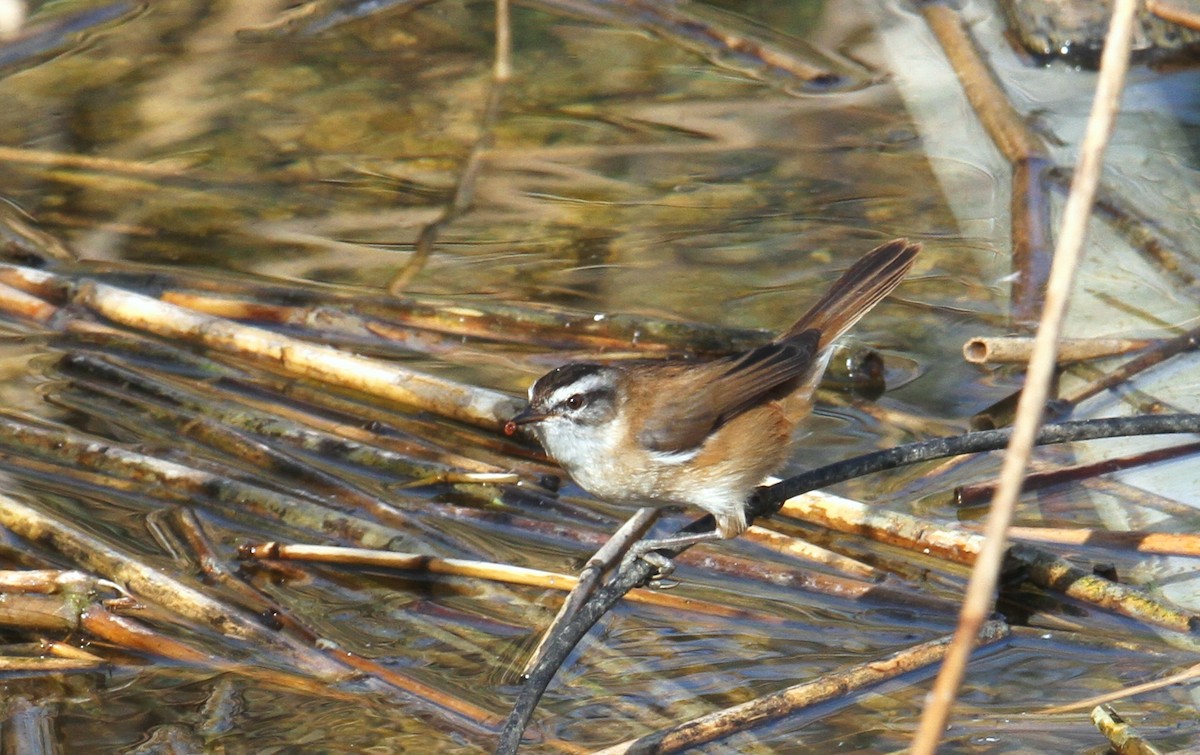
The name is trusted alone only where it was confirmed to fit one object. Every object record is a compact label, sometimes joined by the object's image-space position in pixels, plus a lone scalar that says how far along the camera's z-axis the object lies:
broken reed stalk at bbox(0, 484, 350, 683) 9.30
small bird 10.33
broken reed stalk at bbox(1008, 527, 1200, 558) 10.27
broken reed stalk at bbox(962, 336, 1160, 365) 12.35
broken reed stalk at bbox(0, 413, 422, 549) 10.88
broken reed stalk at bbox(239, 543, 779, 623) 10.17
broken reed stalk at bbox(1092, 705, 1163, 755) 7.89
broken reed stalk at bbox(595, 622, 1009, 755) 8.37
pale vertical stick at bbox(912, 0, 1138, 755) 5.20
